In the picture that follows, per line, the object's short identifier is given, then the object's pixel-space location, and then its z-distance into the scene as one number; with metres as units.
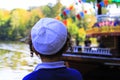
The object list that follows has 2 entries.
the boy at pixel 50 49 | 0.92
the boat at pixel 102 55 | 5.52
